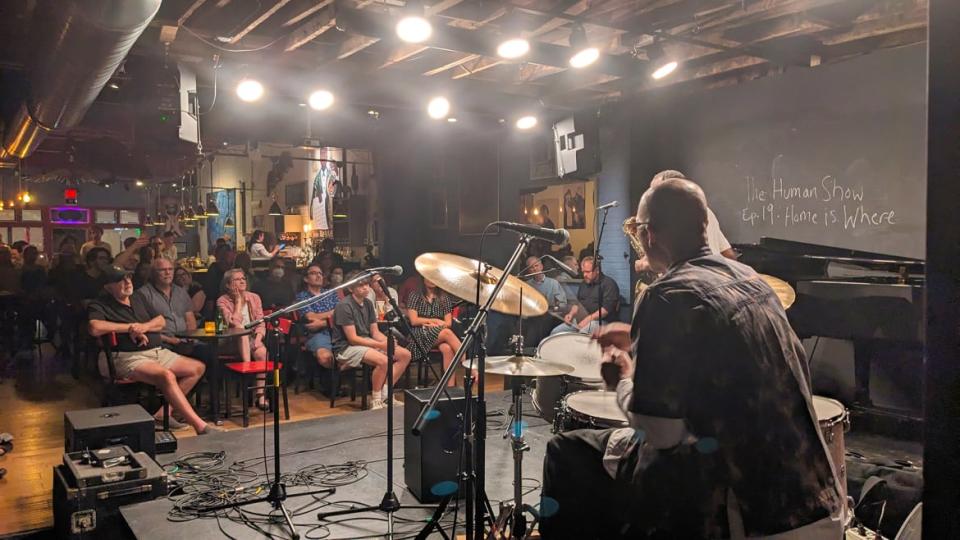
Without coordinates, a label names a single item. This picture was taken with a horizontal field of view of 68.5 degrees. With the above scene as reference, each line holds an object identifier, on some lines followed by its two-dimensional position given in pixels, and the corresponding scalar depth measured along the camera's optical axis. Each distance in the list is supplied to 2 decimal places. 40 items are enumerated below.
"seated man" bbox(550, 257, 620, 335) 6.86
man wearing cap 5.12
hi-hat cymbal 2.88
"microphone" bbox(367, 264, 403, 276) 3.30
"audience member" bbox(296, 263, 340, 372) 6.27
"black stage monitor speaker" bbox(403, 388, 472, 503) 3.56
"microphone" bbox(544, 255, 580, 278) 2.99
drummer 1.73
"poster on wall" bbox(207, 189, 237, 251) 17.42
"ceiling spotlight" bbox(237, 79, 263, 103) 5.84
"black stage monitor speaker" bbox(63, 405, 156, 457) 3.72
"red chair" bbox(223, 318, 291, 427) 5.41
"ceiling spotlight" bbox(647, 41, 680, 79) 5.65
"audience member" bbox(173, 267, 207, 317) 7.05
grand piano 4.05
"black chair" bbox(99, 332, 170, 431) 5.10
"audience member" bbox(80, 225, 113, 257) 9.17
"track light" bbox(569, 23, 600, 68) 5.20
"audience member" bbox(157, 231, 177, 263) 8.61
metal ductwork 3.27
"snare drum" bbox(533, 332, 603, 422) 3.55
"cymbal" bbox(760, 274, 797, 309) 3.60
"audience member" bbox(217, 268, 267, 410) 6.04
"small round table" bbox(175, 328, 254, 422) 5.37
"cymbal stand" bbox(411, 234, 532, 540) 2.52
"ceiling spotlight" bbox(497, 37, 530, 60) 5.09
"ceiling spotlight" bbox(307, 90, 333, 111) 6.25
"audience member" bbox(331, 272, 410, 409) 5.98
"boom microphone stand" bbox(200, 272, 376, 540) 3.26
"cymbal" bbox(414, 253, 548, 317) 3.21
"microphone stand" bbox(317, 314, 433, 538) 3.36
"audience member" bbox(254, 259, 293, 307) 7.23
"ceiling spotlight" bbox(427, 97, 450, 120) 6.77
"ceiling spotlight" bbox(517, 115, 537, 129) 7.34
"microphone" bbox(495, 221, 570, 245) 2.62
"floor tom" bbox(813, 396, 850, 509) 2.67
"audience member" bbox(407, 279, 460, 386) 6.71
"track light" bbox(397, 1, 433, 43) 4.66
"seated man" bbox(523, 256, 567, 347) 7.07
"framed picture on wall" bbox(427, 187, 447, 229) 9.73
